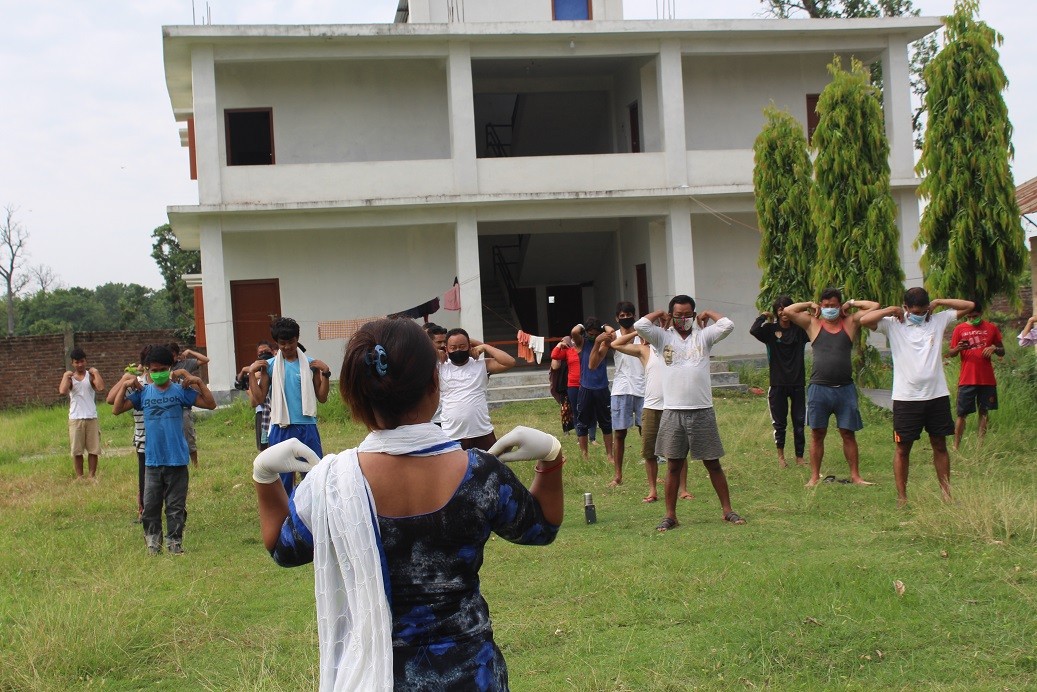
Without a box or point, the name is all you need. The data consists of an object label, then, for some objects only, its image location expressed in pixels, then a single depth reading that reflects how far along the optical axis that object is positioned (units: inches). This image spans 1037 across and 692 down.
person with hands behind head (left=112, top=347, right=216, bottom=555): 340.8
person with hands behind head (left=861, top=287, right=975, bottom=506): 333.1
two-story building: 844.6
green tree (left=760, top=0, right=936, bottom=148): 1338.6
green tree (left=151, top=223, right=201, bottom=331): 1787.6
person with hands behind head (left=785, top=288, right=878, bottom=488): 397.7
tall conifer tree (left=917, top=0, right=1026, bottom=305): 478.6
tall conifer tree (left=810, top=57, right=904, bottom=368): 654.5
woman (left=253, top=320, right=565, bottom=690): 105.9
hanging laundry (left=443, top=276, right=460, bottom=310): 872.3
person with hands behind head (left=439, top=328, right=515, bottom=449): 360.8
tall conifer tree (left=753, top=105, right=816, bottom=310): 762.2
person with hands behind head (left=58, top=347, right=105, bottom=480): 532.4
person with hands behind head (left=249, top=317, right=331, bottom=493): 337.4
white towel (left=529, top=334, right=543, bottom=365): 455.9
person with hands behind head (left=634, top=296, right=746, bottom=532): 331.0
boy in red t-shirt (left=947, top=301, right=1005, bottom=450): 454.9
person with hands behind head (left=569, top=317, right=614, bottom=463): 473.7
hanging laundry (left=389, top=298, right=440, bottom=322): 849.5
